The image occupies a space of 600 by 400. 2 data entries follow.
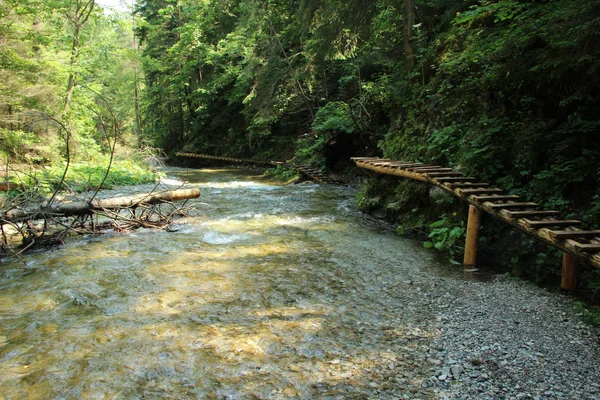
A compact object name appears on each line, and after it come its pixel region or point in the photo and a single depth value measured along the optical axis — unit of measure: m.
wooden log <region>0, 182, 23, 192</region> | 9.22
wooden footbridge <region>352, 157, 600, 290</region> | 4.03
